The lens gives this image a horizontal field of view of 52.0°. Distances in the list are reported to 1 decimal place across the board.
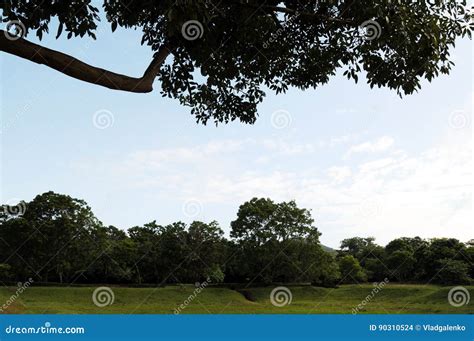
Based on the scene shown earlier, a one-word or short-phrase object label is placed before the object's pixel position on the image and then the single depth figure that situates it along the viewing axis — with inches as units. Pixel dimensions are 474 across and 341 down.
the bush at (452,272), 1908.2
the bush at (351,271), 2114.3
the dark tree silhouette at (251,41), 256.2
